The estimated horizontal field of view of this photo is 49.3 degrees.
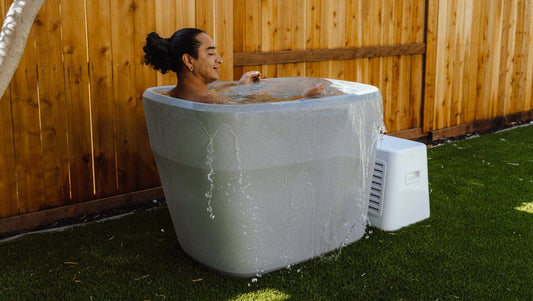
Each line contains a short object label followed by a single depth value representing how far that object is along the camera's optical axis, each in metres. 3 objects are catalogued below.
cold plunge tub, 2.39
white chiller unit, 3.22
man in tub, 2.76
